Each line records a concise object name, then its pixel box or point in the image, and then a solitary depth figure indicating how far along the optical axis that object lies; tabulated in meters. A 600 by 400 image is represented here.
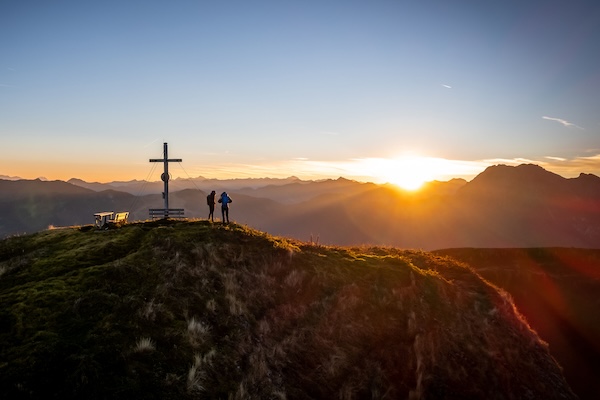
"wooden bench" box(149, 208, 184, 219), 30.57
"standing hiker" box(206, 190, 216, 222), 27.52
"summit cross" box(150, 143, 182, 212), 31.91
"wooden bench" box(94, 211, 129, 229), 24.87
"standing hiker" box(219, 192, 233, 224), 25.88
